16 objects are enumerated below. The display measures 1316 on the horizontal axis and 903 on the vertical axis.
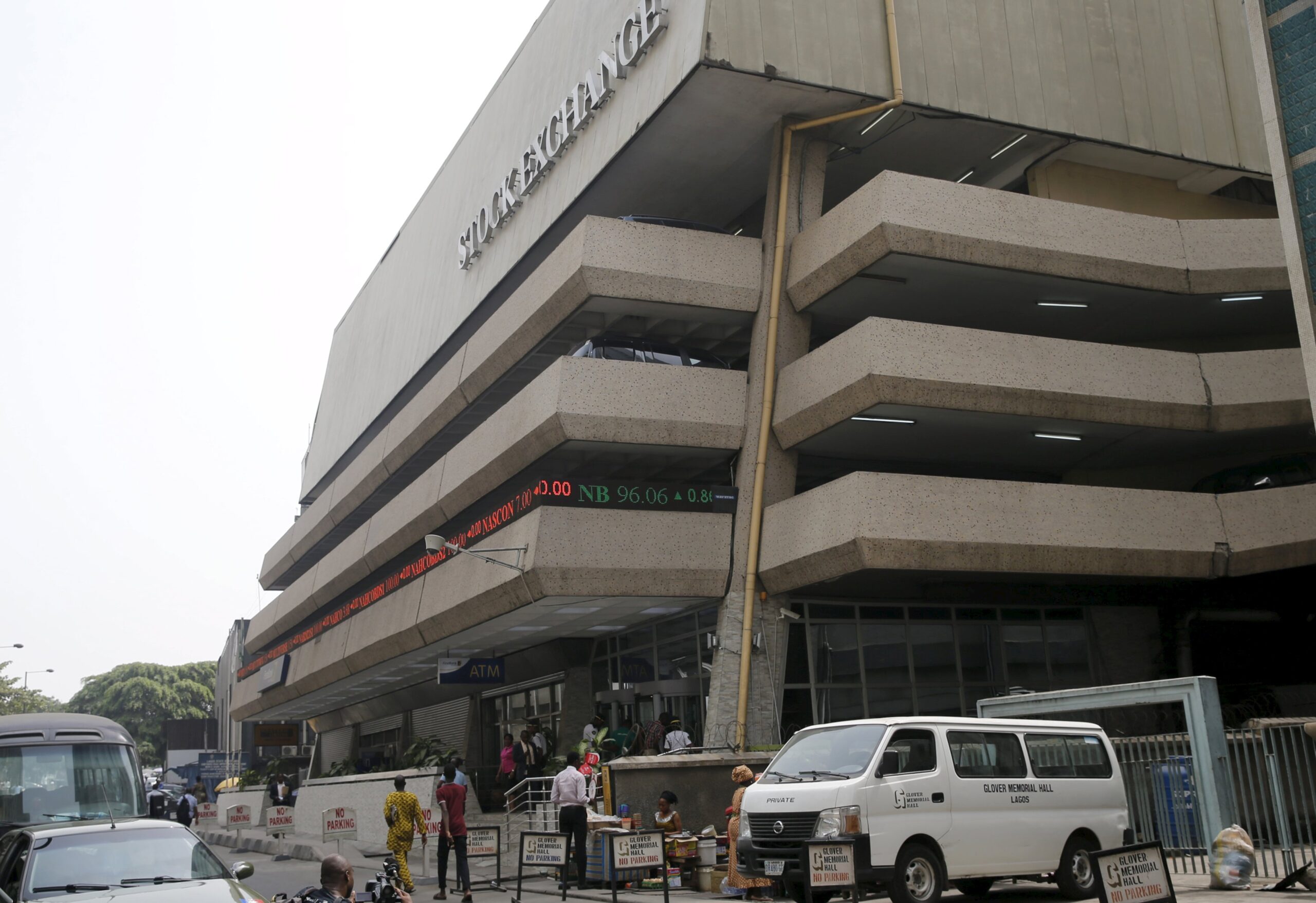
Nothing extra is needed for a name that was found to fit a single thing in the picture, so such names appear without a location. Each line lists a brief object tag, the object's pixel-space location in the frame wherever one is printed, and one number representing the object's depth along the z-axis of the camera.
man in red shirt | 16.78
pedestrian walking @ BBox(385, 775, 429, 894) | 15.66
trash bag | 13.61
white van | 12.55
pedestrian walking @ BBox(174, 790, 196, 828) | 28.09
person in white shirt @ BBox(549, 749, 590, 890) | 16.81
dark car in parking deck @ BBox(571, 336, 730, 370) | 25.95
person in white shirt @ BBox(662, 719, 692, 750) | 22.59
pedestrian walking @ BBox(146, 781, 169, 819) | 16.29
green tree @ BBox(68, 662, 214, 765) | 133.88
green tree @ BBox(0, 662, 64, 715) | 76.96
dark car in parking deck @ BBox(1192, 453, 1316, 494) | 26.45
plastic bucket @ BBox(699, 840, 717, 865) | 16.77
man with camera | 8.09
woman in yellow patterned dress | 15.04
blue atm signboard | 31.02
